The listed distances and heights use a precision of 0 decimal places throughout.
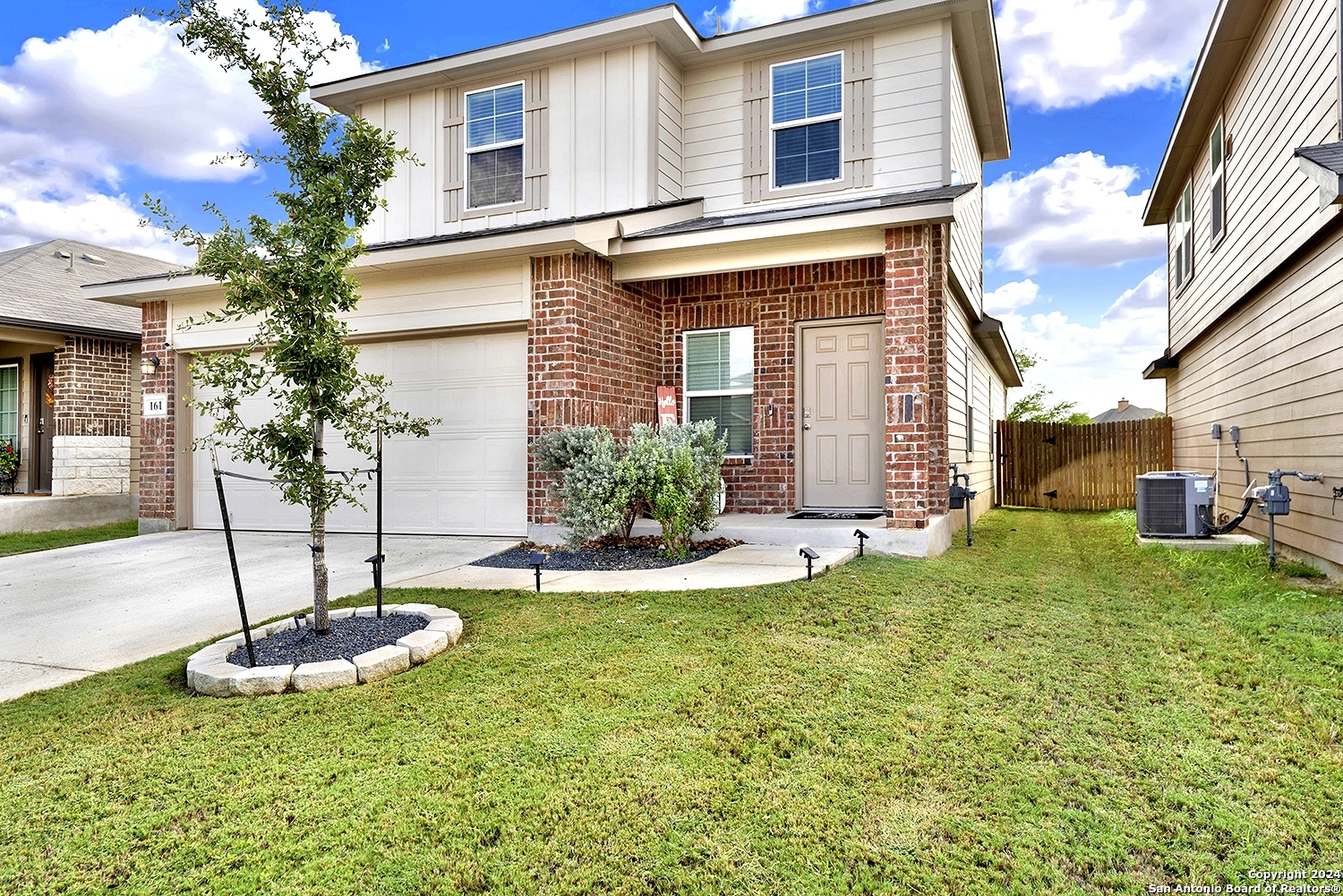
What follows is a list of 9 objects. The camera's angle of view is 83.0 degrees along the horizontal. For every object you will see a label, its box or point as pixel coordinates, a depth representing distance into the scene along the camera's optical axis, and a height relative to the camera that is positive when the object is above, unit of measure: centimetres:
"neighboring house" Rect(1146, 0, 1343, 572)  585 +191
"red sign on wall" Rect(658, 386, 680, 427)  846 +57
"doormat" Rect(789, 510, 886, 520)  800 -65
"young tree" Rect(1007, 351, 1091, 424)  2681 +172
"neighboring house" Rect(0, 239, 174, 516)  1093 +108
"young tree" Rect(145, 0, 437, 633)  380 +105
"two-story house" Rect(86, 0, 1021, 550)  756 +196
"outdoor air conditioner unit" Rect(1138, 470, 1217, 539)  802 -53
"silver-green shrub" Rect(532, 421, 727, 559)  651 -23
